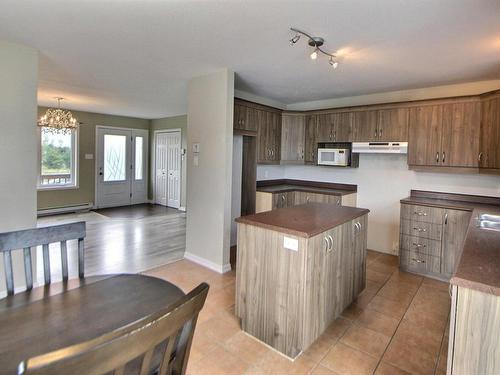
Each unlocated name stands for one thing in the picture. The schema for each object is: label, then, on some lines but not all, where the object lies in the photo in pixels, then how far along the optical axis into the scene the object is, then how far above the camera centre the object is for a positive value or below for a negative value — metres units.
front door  7.68 -0.05
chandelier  5.67 +0.81
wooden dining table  1.05 -0.63
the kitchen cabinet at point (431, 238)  3.51 -0.82
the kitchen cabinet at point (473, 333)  1.24 -0.68
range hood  4.09 +0.32
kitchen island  2.10 -0.80
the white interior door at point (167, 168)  7.84 -0.07
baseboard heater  6.68 -1.07
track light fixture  2.45 +1.10
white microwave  4.71 +0.21
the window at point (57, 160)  6.70 +0.06
